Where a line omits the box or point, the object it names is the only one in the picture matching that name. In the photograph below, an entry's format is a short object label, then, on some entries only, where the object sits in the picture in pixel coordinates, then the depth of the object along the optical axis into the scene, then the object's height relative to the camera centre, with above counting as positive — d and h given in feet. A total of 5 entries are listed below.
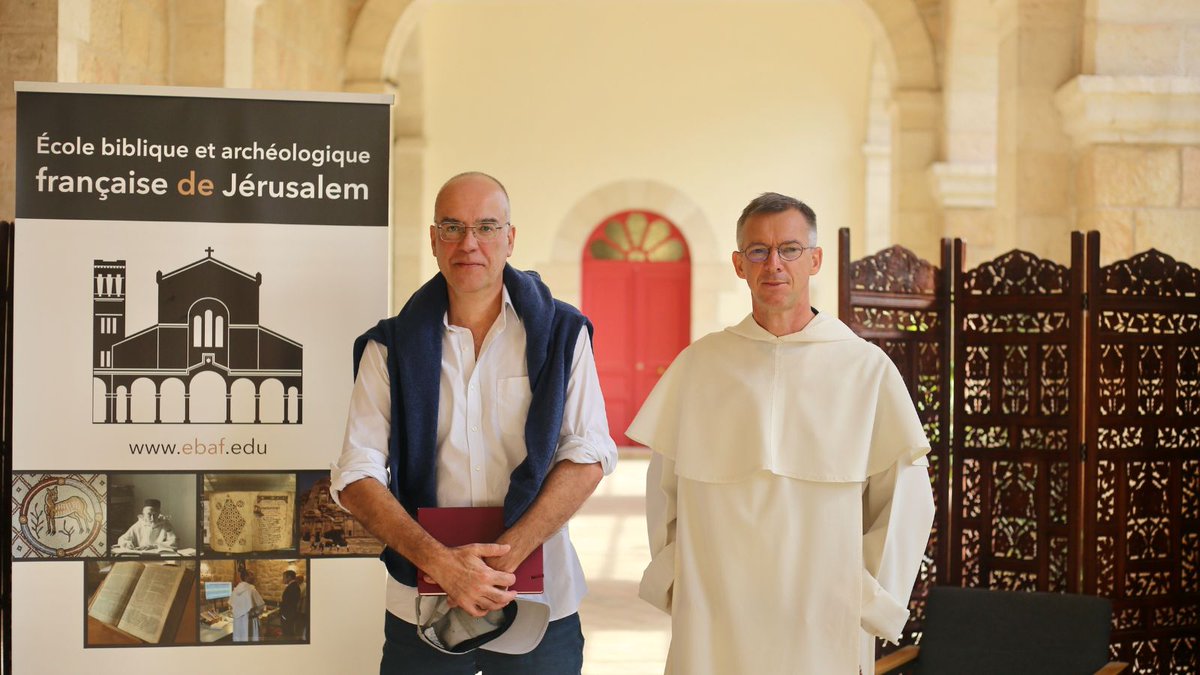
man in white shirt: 7.91 -0.57
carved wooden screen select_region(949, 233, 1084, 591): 14.47 -1.00
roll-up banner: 10.48 -0.22
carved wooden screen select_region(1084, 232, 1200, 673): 14.30 -1.35
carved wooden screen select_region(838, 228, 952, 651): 14.33 +0.14
